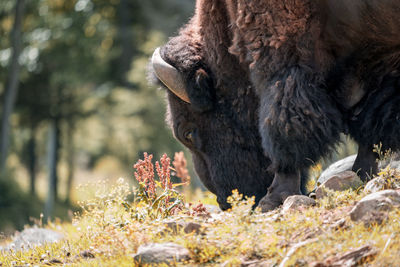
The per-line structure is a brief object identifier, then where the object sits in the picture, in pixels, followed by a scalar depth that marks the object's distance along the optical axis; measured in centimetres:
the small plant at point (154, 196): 1017
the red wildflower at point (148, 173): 1084
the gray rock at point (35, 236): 1316
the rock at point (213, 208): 1234
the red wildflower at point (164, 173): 1094
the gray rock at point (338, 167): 1324
